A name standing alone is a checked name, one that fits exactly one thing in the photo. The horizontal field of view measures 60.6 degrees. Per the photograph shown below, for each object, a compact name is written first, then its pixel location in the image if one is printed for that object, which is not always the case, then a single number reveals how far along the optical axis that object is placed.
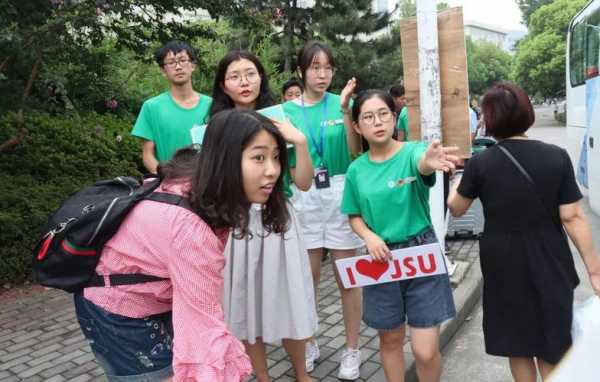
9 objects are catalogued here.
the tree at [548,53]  33.62
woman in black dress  2.24
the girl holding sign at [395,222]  2.43
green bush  5.47
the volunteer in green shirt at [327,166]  2.99
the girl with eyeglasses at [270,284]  2.55
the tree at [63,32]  4.02
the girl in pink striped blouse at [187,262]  1.41
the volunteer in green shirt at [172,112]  3.04
